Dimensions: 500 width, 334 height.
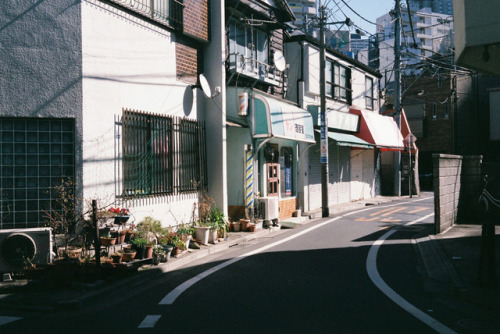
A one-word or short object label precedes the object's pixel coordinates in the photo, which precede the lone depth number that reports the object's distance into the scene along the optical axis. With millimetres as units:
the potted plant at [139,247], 9203
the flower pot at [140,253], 9195
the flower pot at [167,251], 9695
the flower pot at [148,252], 9258
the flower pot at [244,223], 14507
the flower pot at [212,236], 12312
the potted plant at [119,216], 9398
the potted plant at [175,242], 10385
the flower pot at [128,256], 8877
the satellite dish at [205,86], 13414
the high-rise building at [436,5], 87981
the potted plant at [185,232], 11047
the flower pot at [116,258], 8680
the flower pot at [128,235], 9797
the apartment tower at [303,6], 69744
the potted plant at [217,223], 12359
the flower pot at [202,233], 11854
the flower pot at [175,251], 10344
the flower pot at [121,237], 9492
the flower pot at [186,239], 11000
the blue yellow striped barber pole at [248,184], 15375
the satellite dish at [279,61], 17711
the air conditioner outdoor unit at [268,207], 15633
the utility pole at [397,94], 28906
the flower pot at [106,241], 9195
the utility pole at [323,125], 19016
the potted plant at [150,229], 10255
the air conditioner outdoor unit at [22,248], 7941
